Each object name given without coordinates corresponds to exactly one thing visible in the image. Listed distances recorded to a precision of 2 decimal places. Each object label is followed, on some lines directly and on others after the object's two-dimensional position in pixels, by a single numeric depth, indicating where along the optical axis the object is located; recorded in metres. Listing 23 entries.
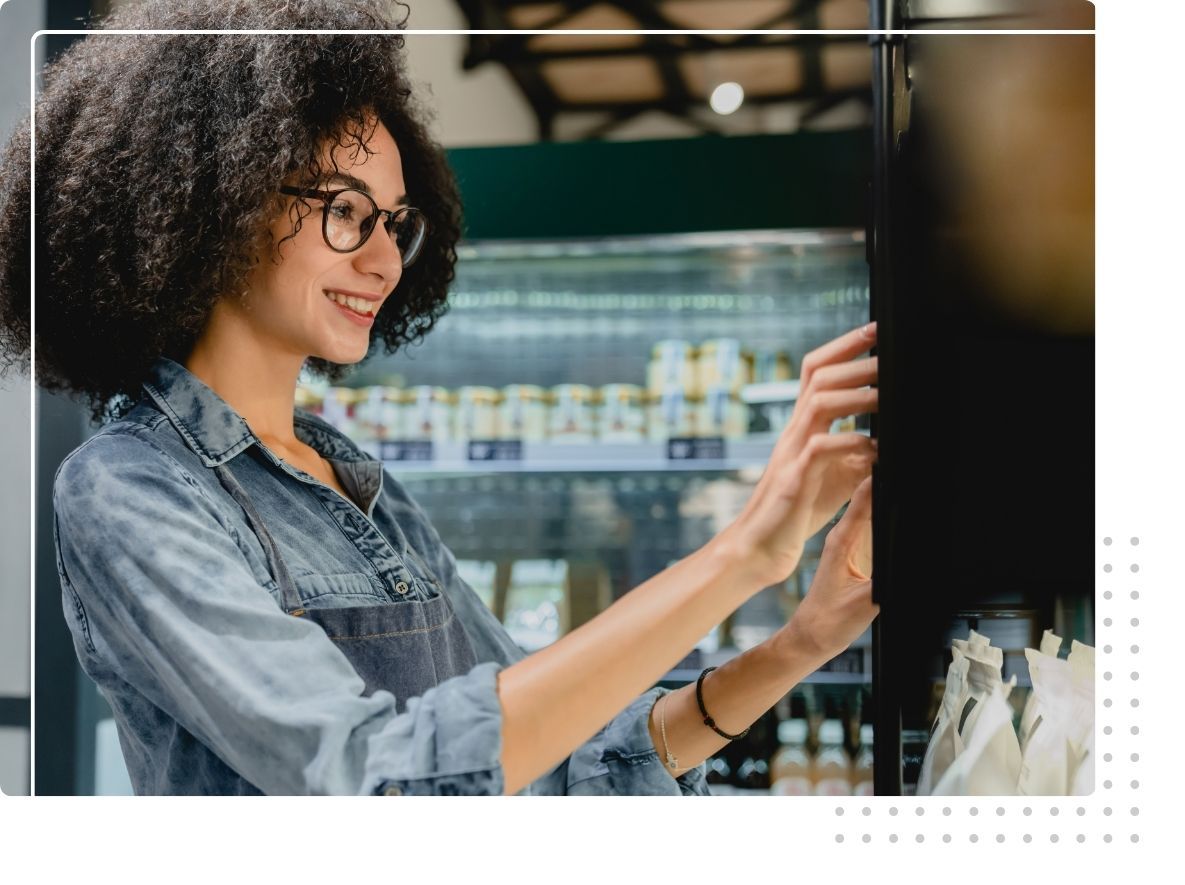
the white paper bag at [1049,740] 1.10
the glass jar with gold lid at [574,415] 2.30
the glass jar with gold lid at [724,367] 2.30
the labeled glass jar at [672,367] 2.34
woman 0.88
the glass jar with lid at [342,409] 2.35
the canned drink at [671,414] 2.30
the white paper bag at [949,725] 1.10
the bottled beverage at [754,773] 2.31
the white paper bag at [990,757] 1.08
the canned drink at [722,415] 2.30
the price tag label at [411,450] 2.20
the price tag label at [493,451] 2.15
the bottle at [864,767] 2.12
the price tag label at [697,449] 2.10
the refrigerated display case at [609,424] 2.20
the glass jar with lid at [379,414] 2.35
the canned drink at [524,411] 2.33
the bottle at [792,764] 2.28
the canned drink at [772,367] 2.36
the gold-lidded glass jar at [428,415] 2.36
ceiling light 1.61
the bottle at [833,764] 2.27
